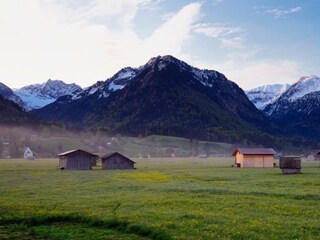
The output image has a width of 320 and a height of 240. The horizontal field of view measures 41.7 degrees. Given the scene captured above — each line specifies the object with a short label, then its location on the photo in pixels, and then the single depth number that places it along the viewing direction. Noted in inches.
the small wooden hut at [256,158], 4635.8
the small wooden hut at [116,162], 4564.5
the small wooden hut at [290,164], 3190.9
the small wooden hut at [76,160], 4475.9
